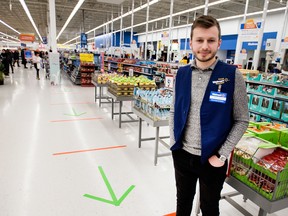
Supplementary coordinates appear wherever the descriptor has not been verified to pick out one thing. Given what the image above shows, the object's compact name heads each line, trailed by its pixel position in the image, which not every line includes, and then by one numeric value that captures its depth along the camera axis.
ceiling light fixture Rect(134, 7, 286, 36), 13.72
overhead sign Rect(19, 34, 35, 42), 32.00
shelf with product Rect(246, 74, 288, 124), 4.33
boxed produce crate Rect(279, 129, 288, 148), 1.89
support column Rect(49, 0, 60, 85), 10.84
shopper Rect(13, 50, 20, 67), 25.11
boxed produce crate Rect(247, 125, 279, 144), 1.89
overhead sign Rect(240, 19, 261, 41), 6.62
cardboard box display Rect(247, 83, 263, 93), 4.80
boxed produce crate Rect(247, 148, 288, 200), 1.48
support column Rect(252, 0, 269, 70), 6.67
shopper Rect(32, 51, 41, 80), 13.40
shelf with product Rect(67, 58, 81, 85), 12.55
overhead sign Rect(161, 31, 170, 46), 10.64
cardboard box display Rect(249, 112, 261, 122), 4.89
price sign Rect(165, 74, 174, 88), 3.97
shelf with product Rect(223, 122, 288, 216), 1.50
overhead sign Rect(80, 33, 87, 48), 20.76
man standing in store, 1.36
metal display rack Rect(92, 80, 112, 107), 6.93
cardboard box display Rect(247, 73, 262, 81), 4.92
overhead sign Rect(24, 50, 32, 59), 23.10
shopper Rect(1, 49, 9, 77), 14.57
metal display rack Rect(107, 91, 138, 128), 5.18
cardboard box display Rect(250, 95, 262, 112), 4.85
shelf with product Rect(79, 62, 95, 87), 12.08
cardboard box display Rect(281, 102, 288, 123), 4.27
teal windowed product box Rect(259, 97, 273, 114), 4.59
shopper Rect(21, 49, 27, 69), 22.60
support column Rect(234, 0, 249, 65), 9.49
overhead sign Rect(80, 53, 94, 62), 12.19
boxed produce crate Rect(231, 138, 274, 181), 1.69
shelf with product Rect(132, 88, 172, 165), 3.47
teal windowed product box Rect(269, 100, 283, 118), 4.39
